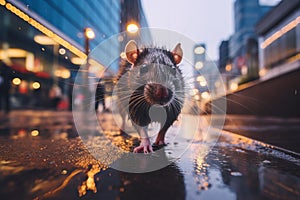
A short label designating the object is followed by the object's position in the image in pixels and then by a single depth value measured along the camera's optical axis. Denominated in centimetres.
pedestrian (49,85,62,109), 1512
